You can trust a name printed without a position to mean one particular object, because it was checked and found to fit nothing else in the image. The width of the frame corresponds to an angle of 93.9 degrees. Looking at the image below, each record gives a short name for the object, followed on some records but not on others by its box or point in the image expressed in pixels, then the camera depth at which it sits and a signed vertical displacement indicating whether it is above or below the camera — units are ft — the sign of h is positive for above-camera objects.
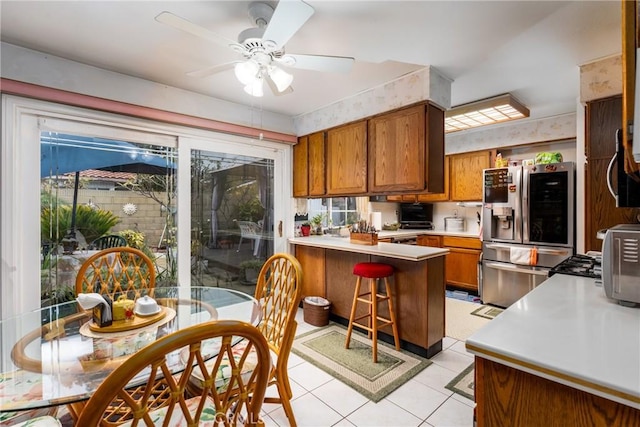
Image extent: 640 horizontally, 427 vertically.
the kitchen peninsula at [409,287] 8.29 -2.27
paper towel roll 15.14 -0.34
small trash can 10.52 -3.54
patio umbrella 7.67 +1.59
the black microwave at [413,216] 16.94 -0.22
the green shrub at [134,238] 8.92 -0.76
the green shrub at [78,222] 7.61 -0.24
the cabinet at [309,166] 11.82 +1.92
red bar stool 8.38 -2.46
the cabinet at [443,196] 15.78 +0.86
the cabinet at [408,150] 8.55 +1.91
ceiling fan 4.60 +3.03
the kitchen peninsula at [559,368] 2.47 -1.35
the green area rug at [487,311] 11.51 -3.97
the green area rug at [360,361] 7.07 -4.04
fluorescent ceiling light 10.05 +3.71
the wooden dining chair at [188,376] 2.15 -1.35
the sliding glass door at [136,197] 7.12 +0.47
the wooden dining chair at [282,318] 5.16 -2.02
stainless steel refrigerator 10.98 -0.56
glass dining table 3.42 -1.95
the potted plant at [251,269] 11.65 -2.22
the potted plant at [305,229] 12.78 -0.72
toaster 3.87 -0.71
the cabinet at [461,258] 14.17 -2.26
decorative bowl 5.15 -1.64
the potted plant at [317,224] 13.46 -0.52
